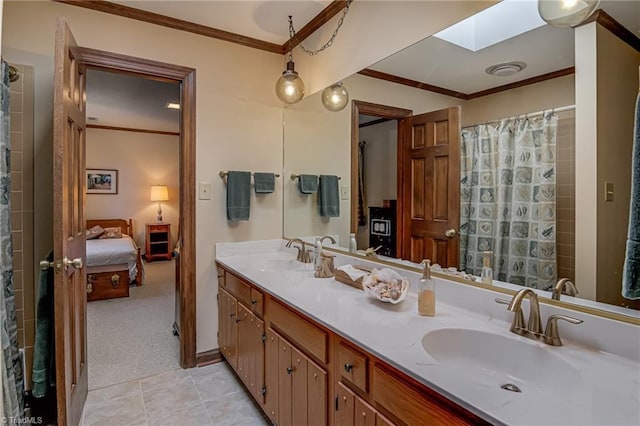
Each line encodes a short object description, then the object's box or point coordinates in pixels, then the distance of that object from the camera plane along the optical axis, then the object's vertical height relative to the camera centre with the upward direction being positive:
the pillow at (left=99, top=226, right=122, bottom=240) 5.49 -0.35
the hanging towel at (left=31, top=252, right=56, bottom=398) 1.96 -0.74
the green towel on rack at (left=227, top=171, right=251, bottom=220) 2.66 +0.13
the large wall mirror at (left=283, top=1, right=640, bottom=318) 1.14 +0.27
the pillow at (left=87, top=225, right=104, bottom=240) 5.38 -0.32
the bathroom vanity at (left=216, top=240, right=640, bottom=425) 0.83 -0.44
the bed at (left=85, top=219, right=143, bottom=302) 4.32 -0.73
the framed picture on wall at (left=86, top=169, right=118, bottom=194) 6.23 +0.55
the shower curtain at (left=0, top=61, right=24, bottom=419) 1.67 -0.44
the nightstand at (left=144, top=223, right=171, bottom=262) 6.63 -0.58
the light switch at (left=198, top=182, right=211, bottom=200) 2.60 +0.15
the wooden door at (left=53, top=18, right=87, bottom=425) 1.58 -0.07
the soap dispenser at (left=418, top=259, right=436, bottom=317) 1.38 -0.34
